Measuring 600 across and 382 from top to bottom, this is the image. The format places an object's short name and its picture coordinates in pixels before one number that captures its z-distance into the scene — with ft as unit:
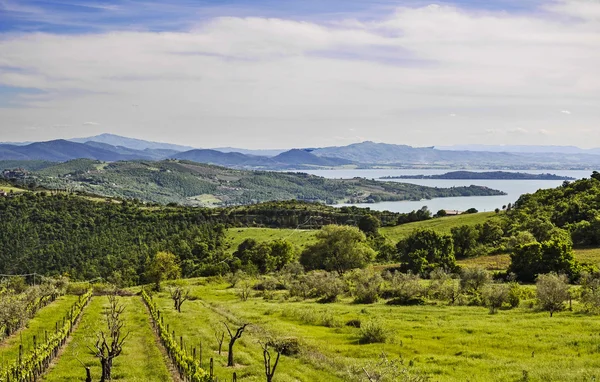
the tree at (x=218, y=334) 128.94
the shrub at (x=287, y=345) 114.52
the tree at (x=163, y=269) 322.51
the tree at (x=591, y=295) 144.05
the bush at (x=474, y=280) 193.57
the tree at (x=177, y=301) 187.68
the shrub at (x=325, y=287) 213.46
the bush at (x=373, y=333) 126.93
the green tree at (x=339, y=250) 313.12
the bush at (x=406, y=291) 188.44
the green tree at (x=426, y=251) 271.90
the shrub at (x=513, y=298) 167.43
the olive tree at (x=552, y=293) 151.53
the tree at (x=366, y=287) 198.98
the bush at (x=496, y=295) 165.09
